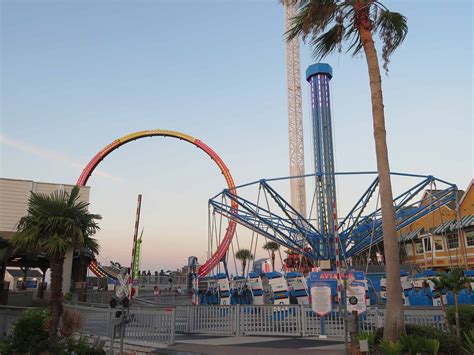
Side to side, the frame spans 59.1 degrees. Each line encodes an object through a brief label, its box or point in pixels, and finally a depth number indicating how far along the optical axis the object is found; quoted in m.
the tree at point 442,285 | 12.38
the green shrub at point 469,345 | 9.54
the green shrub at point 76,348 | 11.96
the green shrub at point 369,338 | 9.98
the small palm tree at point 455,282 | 12.45
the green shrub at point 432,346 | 9.04
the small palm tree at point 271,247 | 77.94
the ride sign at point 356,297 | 11.72
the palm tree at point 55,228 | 13.96
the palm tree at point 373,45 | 10.43
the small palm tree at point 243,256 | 88.05
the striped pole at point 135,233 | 15.90
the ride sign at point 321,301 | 13.85
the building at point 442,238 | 40.39
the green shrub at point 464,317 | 12.17
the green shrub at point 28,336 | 12.52
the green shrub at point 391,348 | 8.86
